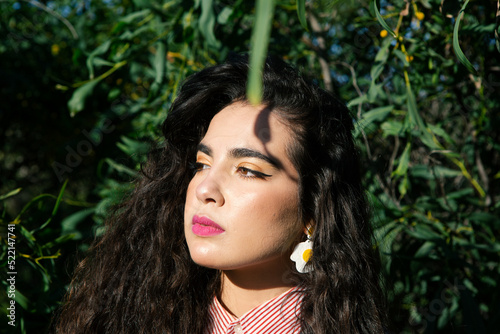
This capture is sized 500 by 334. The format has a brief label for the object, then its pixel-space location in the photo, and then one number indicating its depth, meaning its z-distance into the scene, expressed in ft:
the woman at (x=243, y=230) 3.93
